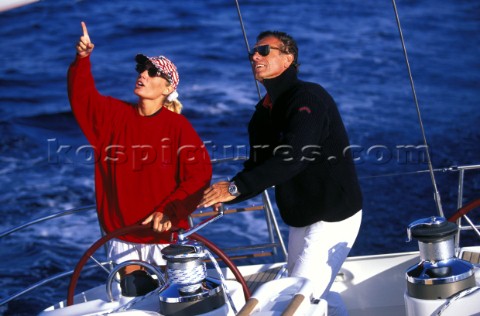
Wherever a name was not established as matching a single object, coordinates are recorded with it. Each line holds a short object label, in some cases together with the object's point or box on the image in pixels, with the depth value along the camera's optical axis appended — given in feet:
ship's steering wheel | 13.60
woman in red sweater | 15.52
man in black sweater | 13.74
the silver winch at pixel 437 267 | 10.84
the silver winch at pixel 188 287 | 10.86
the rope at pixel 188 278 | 10.94
